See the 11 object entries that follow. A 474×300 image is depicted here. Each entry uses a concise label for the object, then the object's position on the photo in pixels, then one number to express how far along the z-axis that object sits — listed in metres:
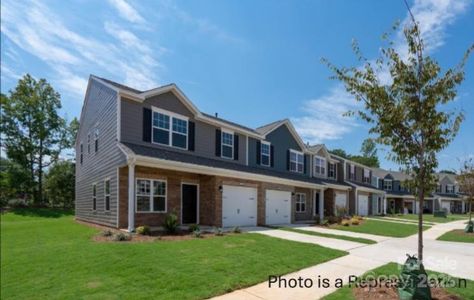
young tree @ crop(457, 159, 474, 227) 21.55
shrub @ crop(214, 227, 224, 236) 12.97
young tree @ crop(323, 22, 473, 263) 6.59
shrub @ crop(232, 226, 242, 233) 13.94
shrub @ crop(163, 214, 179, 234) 12.99
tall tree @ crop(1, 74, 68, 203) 32.81
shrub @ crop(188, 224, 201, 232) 13.46
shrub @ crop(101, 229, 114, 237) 11.57
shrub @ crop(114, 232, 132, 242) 10.69
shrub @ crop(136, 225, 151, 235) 12.21
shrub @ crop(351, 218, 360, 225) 22.09
